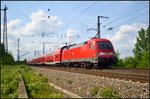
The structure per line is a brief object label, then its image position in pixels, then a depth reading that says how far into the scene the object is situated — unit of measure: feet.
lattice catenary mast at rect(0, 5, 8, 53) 116.98
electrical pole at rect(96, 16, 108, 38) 93.35
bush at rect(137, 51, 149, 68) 79.95
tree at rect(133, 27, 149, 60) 136.46
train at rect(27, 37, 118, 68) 68.33
